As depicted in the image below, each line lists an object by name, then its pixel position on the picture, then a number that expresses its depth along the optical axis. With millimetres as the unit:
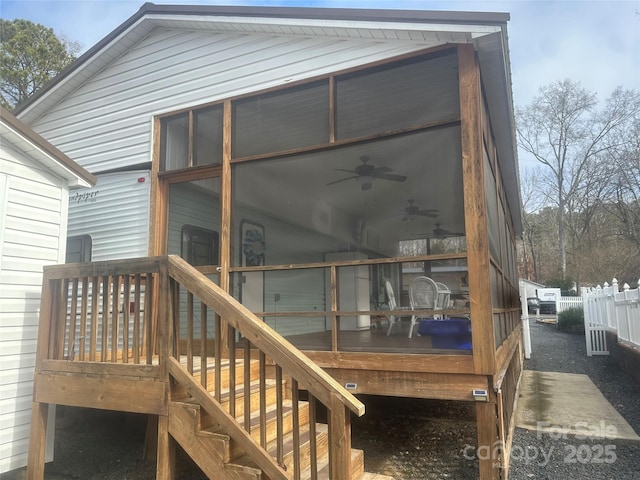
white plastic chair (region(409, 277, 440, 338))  4047
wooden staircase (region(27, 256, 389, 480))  2502
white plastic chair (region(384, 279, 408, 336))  3955
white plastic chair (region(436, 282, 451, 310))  3914
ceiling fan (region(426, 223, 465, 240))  3875
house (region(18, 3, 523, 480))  3184
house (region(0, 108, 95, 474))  3795
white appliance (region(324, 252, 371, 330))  4234
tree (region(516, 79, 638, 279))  26672
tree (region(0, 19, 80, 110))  15117
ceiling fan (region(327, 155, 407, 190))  4340
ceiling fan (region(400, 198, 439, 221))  4127
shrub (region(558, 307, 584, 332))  16156
